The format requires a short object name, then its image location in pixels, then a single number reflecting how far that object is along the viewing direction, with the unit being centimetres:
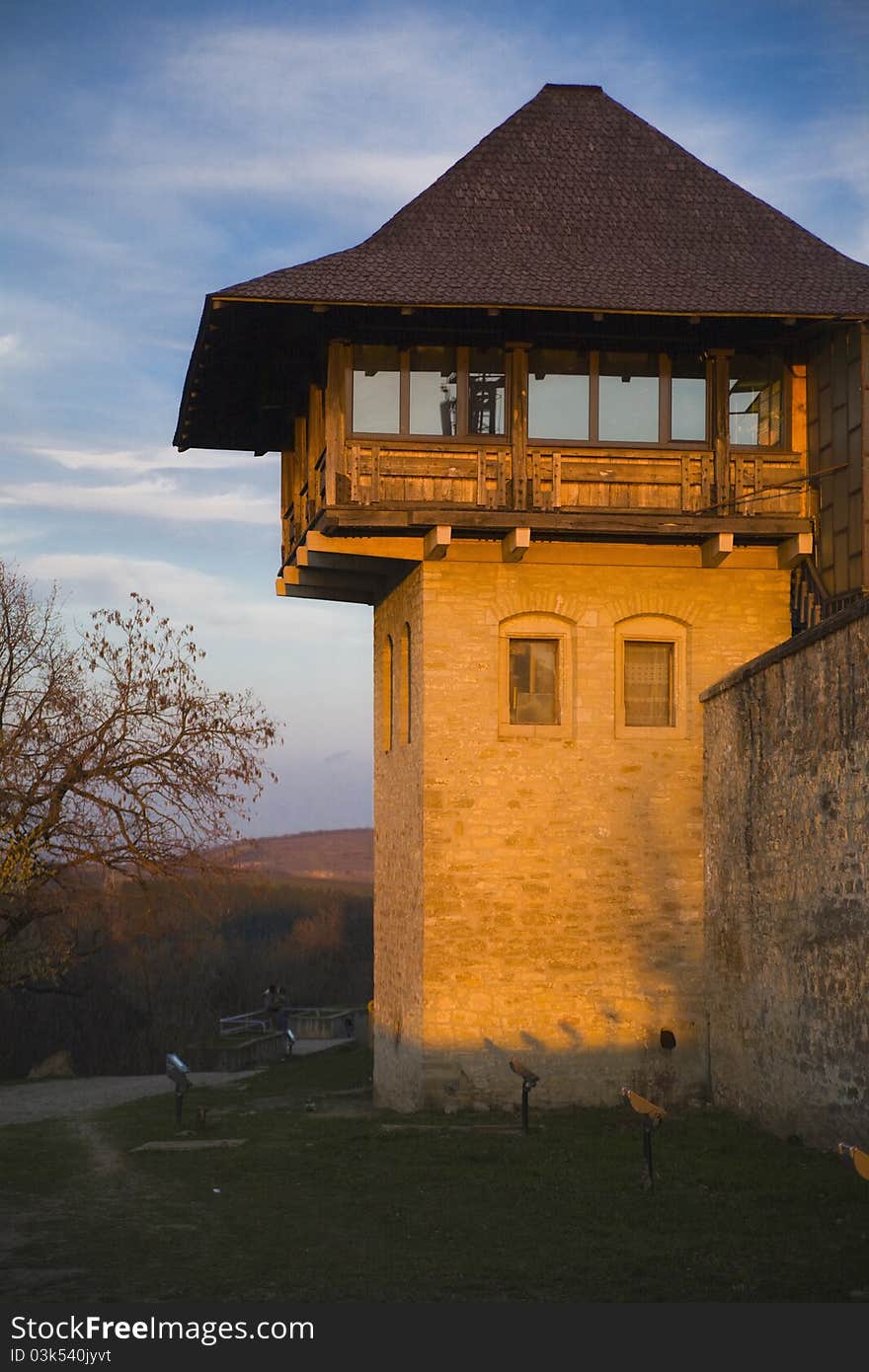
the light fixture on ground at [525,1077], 1468
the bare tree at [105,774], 2506
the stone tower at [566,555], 1717
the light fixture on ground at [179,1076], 1664
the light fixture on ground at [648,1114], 1166
